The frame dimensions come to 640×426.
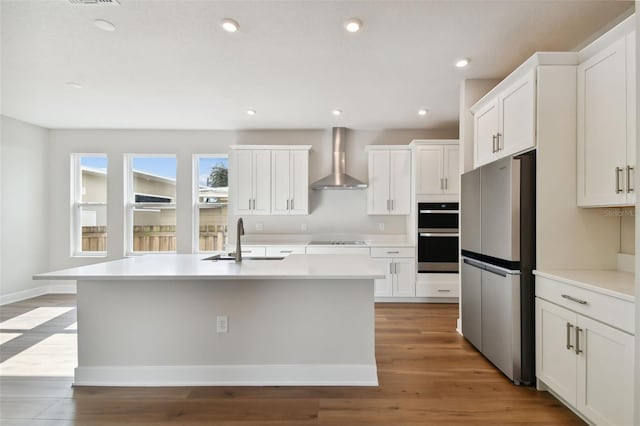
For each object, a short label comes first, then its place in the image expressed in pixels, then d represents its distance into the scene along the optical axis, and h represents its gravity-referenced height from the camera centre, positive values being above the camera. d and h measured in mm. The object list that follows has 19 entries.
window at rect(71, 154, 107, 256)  5145 +192
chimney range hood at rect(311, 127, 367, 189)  4621 +669
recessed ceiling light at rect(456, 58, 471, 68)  2756 +1395
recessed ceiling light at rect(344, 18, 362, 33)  2211 +1395
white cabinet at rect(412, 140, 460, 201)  4395 +693
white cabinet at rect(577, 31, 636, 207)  1750 +557
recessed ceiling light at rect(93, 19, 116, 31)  2241 +1410
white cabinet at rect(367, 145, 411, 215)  4699 +544
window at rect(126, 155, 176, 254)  5195 +180
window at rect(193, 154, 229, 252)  5188 +251
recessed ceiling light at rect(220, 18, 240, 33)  2223 +1402
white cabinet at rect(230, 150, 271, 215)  4734 +524
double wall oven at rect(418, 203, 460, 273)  4336 -321
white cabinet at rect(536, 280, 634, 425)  1539 -830
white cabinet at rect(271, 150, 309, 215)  4746 +512
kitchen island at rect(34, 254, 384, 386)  2246 -861
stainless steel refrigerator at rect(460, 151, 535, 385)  2221 -379
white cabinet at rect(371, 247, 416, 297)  4410 -817
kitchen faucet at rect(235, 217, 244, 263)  2481 -248
